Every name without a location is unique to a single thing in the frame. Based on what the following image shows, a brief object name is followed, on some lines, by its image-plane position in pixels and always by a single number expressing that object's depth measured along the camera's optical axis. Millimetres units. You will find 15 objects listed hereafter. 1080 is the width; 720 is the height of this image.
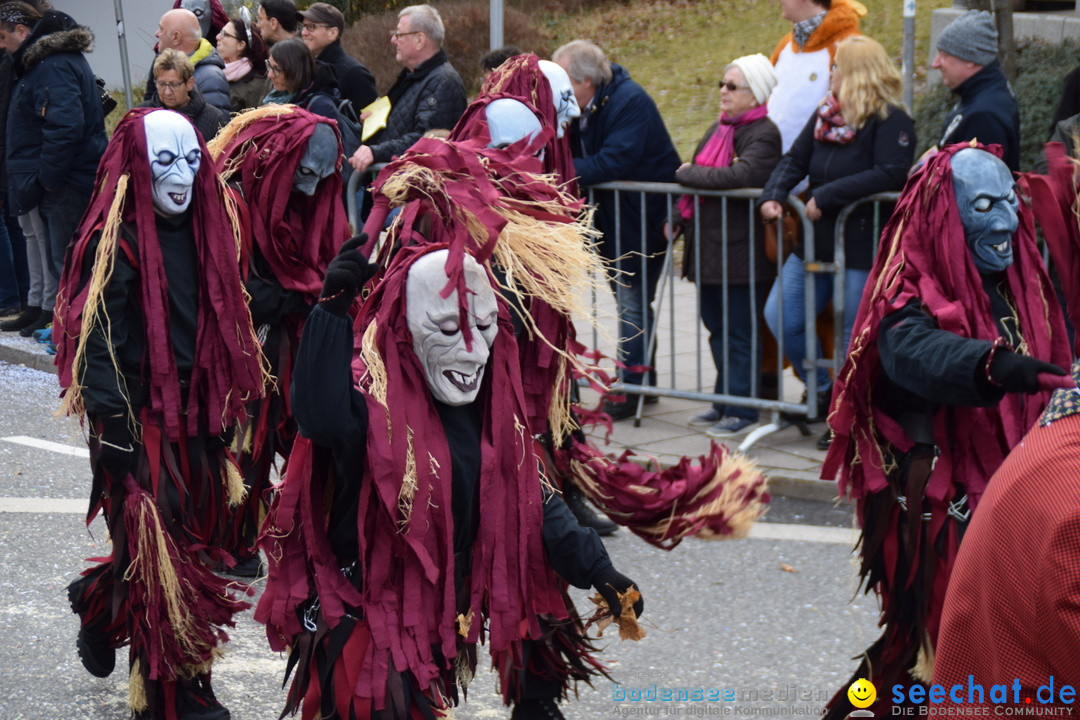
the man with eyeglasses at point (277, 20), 18000
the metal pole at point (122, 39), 23844
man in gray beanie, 11531
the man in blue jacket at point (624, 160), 13578
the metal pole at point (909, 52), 17969
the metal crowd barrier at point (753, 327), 12500
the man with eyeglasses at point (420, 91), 15172
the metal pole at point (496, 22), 16844
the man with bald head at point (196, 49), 16609
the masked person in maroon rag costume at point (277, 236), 9922
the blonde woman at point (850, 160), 12047
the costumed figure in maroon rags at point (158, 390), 8039
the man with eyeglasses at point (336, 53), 16391
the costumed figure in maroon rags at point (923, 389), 6836
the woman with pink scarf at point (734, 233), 12883
